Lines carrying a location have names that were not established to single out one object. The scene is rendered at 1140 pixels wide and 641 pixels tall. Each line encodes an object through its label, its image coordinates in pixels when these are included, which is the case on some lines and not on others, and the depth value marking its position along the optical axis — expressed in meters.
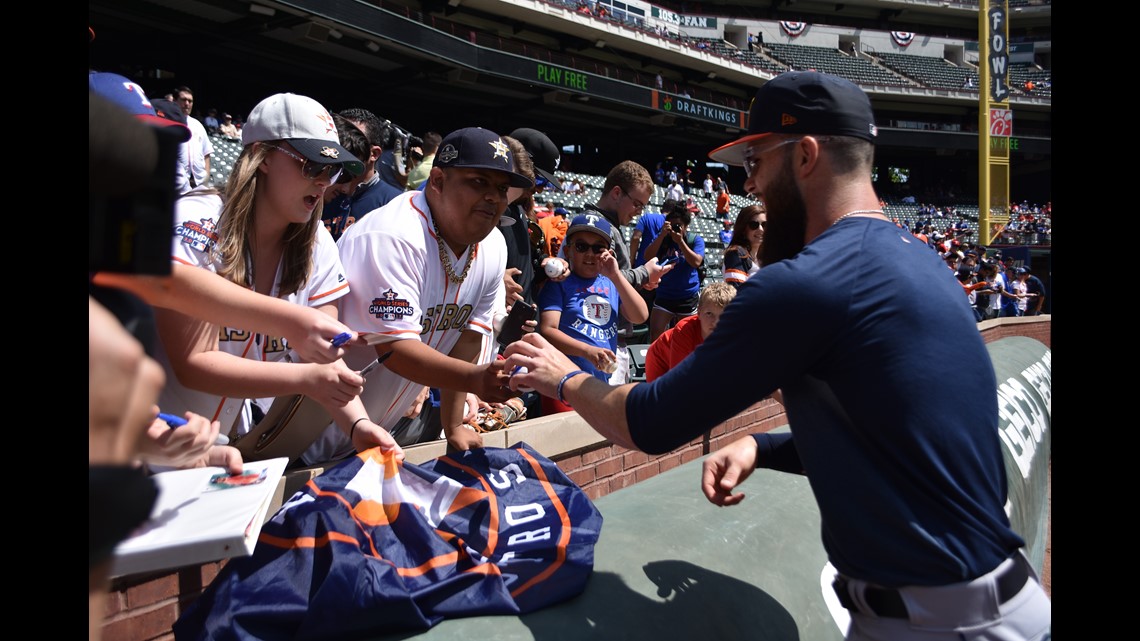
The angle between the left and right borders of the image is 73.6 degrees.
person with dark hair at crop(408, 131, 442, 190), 5.57
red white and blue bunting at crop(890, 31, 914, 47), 43.25
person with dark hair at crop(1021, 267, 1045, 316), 20.31
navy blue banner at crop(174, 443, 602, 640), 1.76
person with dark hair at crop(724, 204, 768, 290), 5.47
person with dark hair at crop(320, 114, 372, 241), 3.61
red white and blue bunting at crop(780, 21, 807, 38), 41.21
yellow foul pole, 23.80
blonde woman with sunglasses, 2.04
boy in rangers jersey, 4.39
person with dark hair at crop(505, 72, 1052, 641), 1.60
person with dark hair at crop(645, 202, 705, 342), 6.46
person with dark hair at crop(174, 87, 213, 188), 4.76
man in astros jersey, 2.54
